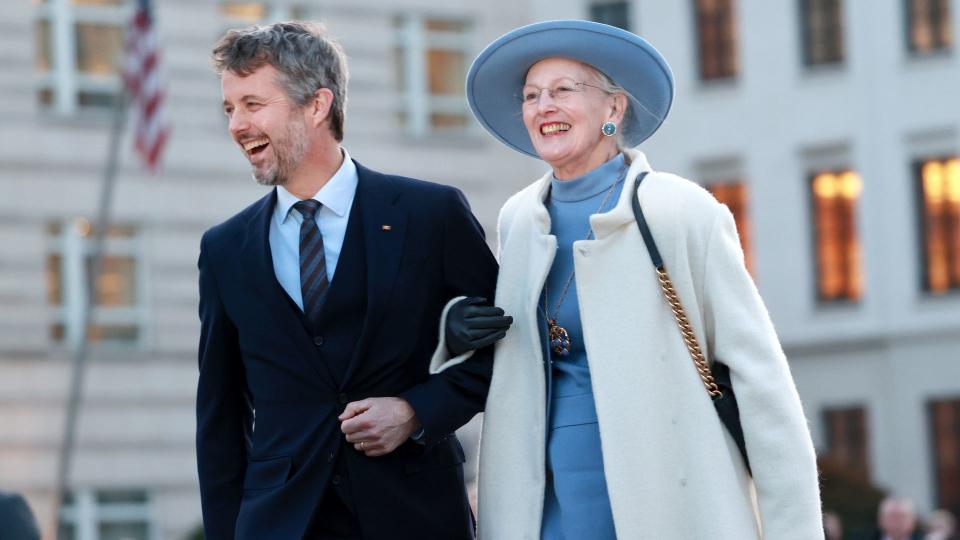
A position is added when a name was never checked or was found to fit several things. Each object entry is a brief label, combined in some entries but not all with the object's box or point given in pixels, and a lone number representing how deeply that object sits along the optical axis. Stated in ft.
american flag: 82.33
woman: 19.84
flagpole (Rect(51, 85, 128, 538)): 82.94
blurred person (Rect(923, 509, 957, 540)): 72.13
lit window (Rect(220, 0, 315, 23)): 105.50
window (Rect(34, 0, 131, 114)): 100.63
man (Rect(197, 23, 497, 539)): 20.59
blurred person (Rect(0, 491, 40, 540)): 23.38
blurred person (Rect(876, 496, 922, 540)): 65.41
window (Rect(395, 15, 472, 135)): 111.86
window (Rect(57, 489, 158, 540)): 99.25
